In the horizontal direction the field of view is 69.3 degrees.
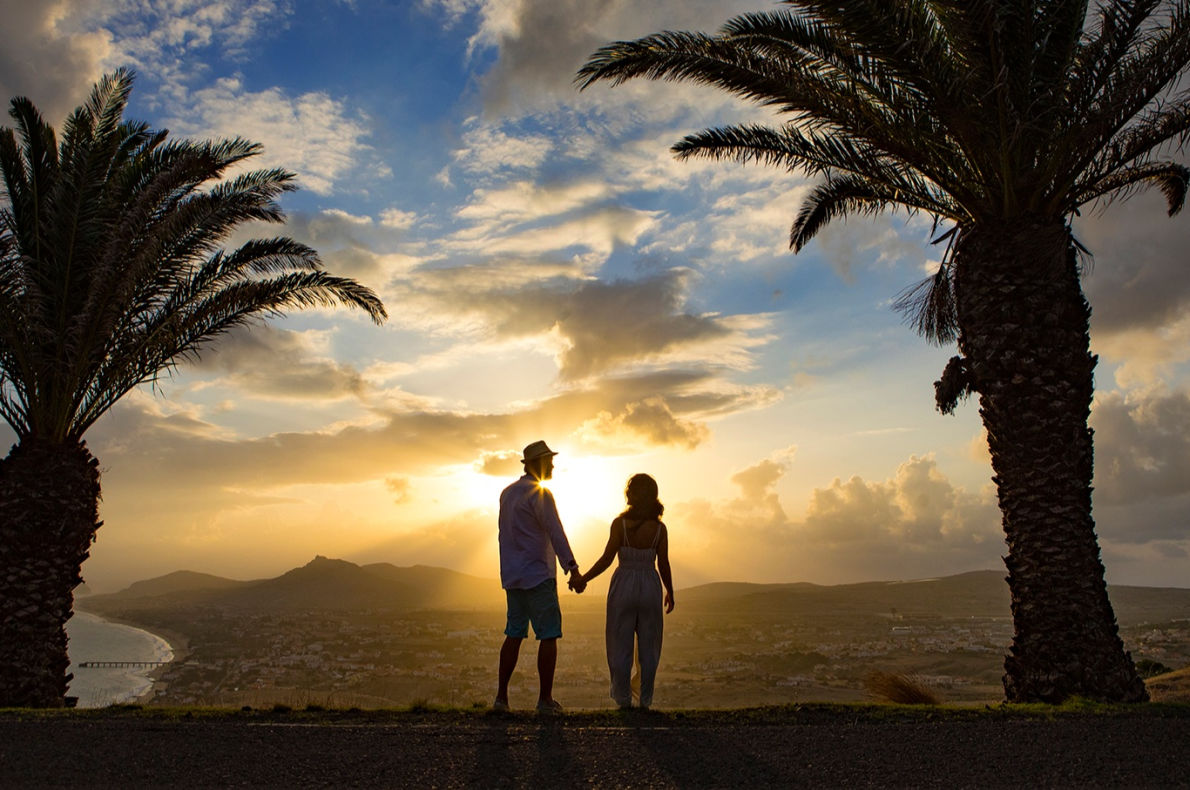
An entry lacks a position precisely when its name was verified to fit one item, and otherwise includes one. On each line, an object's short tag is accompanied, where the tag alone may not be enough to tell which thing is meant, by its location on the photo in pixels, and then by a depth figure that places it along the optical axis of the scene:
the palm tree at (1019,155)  9.21
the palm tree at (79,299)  11.63
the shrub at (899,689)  9.22
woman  7.83
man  7.55
